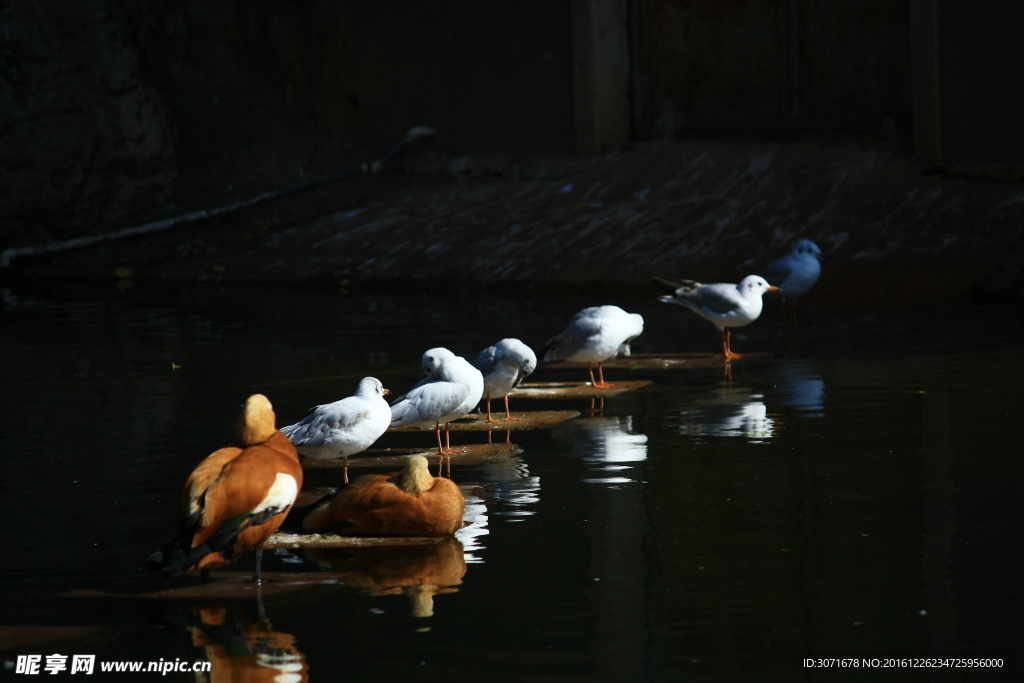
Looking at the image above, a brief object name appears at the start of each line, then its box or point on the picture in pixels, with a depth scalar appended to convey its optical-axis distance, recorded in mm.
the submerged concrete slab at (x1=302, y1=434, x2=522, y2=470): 15477
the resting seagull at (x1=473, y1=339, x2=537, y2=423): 16969
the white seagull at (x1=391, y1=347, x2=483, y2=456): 15242
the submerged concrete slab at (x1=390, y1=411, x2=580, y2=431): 17422
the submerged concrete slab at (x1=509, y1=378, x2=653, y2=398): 19781
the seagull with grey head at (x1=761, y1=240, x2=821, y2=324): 26047
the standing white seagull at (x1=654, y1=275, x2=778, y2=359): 22391
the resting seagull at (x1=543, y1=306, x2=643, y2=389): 19562
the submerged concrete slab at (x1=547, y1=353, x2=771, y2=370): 21812
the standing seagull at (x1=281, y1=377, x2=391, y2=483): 13516
